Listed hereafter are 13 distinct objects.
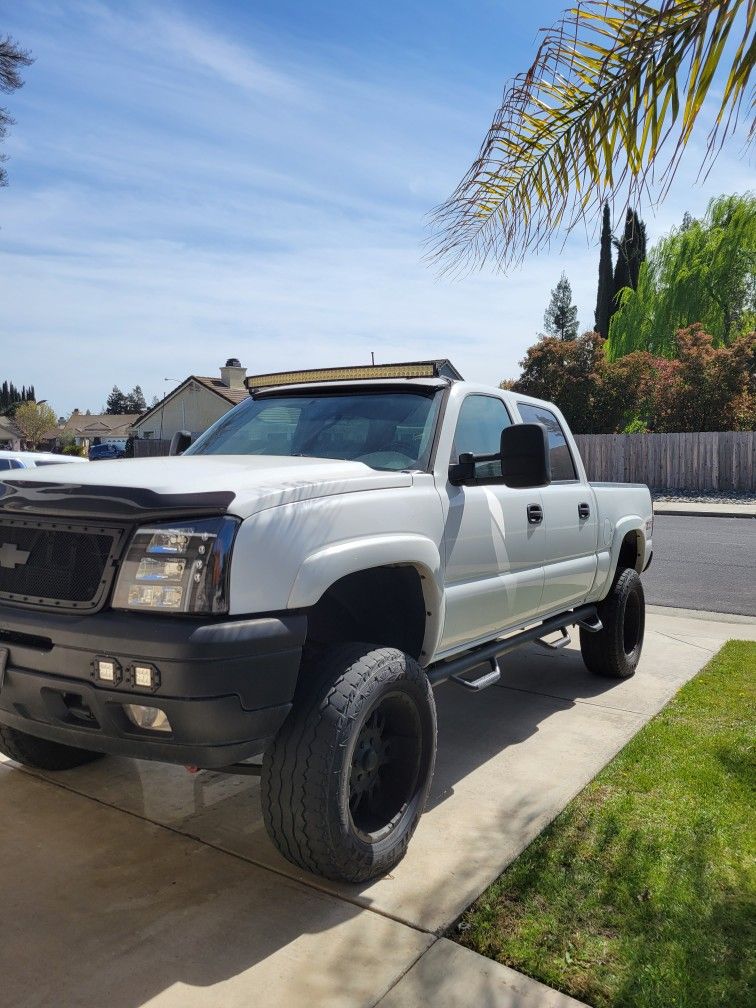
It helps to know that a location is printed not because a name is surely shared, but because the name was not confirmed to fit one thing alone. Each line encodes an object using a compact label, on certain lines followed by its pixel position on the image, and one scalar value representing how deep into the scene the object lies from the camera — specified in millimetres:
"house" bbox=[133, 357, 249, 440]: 46094
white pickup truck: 2619
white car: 15102
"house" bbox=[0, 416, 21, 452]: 103212
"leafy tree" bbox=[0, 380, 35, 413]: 160238
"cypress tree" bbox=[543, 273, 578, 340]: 73875
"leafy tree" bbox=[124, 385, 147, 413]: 131875
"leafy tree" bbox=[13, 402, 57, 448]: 96000
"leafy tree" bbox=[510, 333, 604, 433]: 28453
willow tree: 31094
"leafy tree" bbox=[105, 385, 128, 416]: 133775
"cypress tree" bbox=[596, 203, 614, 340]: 45969
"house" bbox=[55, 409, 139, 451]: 94938
